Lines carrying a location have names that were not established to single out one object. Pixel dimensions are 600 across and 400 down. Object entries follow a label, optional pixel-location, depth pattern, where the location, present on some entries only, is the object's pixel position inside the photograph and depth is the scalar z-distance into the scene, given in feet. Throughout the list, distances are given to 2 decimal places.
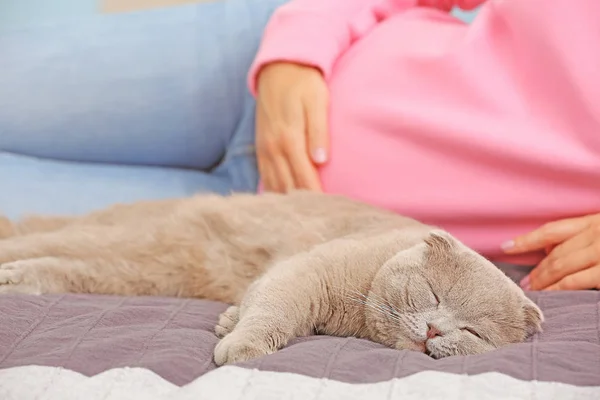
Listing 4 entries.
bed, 2.64
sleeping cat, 3.67
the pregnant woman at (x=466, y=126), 4.58
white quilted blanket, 2.59
